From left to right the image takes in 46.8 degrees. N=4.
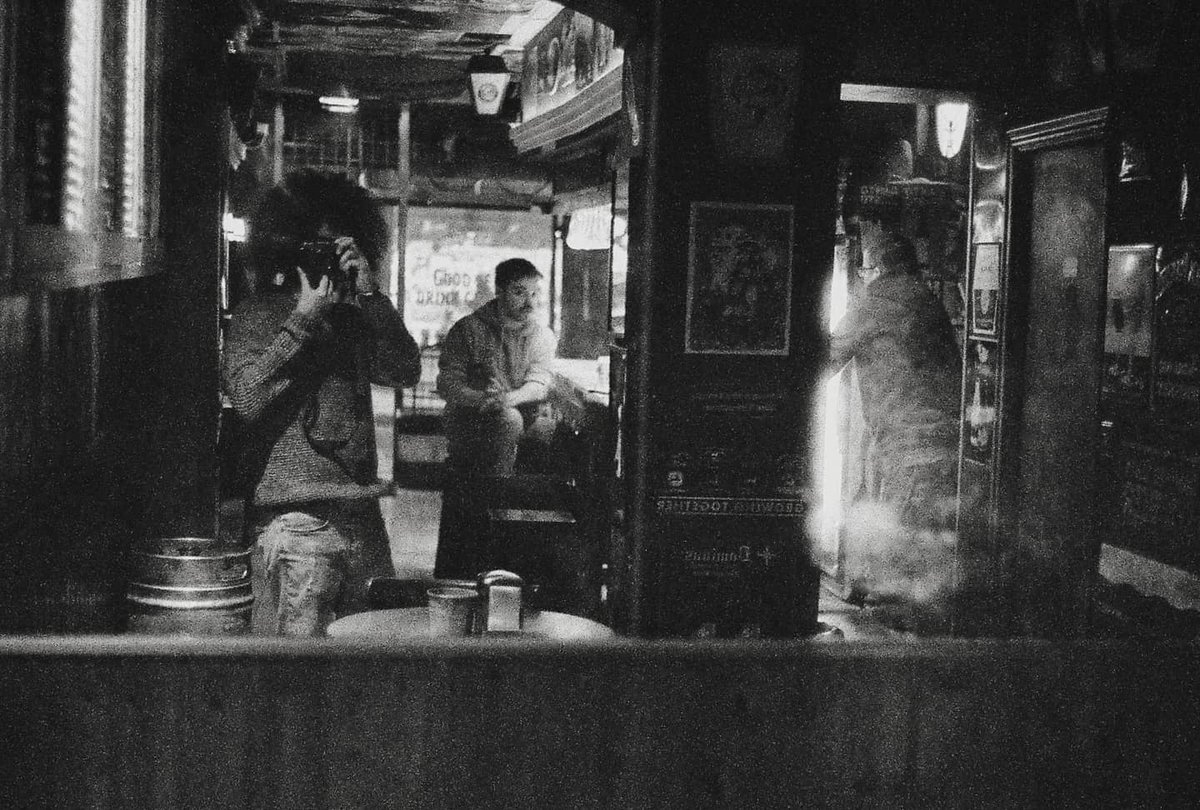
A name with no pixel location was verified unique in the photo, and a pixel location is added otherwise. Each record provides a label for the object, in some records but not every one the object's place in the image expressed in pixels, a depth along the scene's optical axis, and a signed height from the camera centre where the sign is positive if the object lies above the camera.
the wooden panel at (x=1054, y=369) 5.89 -0.09
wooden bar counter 3.00 -0.89
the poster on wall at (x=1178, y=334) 5.74 +0.07
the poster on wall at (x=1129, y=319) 6.13 +0.14
